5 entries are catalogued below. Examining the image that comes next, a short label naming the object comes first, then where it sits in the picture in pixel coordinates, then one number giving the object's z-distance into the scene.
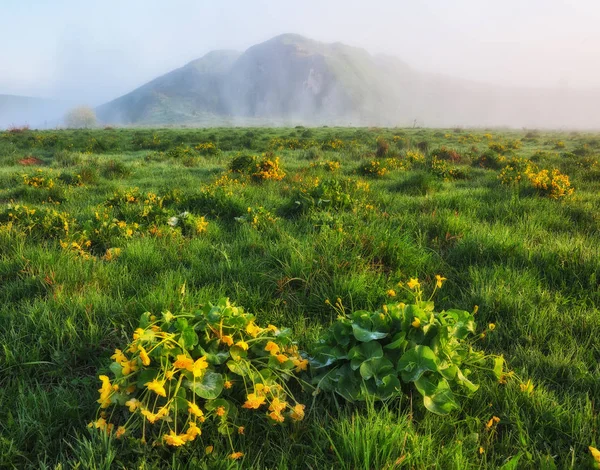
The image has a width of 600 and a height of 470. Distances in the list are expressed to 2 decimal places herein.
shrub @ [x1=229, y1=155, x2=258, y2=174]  9.37
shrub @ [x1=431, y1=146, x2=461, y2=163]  13.02
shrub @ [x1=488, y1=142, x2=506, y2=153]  17.20
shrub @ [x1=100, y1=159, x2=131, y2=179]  10.23
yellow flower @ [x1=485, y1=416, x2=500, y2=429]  1.88
